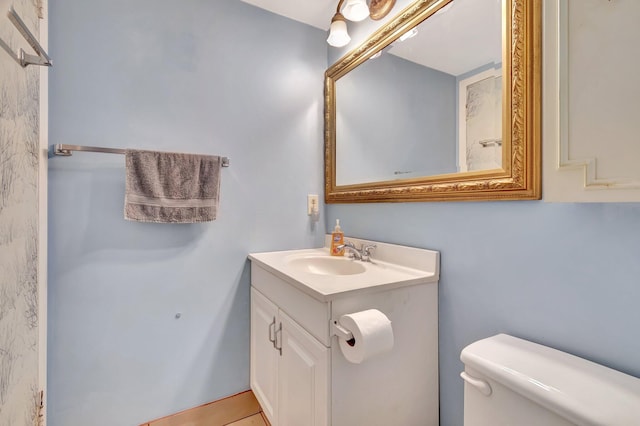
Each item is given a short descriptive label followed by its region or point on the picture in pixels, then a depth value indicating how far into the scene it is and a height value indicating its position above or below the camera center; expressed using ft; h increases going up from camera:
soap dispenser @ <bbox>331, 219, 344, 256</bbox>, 5.14 -0.54
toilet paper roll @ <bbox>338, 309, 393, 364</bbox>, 2.62 -1.18
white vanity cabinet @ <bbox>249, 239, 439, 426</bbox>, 2.97 -1.69
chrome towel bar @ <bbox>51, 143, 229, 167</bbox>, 3.64 +0.85
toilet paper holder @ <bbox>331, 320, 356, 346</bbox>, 2.74 -1.22
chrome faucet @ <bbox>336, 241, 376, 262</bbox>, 4.59 -0.66
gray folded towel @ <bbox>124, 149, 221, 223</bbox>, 4.05 +0.39
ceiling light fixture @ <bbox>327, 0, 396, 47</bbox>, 4.33 +3.22
